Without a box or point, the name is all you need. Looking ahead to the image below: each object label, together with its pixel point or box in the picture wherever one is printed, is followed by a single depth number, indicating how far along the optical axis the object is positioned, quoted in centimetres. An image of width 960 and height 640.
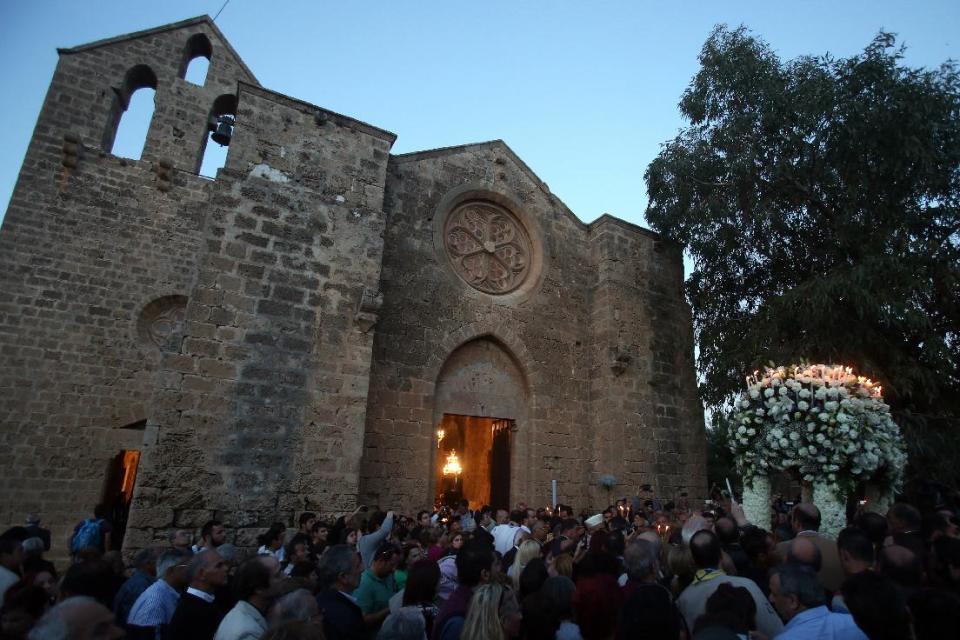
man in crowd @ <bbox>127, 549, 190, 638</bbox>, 333
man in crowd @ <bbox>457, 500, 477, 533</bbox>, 859
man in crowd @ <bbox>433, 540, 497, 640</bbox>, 317
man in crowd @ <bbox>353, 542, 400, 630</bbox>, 401
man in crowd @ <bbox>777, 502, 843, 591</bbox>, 404
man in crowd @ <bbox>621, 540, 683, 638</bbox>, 239
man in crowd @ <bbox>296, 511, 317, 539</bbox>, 673
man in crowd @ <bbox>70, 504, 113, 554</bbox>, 709
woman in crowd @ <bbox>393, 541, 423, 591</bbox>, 473
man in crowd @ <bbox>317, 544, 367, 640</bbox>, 318
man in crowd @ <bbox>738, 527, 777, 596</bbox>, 414
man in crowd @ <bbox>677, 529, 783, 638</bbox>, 320
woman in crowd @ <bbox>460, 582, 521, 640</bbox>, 272
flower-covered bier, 567
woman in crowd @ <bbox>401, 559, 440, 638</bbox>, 326
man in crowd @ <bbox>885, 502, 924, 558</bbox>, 432
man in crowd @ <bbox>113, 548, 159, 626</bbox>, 381
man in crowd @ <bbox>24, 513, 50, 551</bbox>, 591
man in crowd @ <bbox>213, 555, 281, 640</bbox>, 293
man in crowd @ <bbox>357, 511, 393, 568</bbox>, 505
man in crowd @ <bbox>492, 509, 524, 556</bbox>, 597
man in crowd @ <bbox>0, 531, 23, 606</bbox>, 403
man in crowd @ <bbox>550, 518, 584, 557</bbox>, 464
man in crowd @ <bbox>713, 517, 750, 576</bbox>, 412
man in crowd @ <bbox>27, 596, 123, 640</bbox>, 203
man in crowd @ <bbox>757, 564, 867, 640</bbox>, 258
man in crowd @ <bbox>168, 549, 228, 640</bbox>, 306
